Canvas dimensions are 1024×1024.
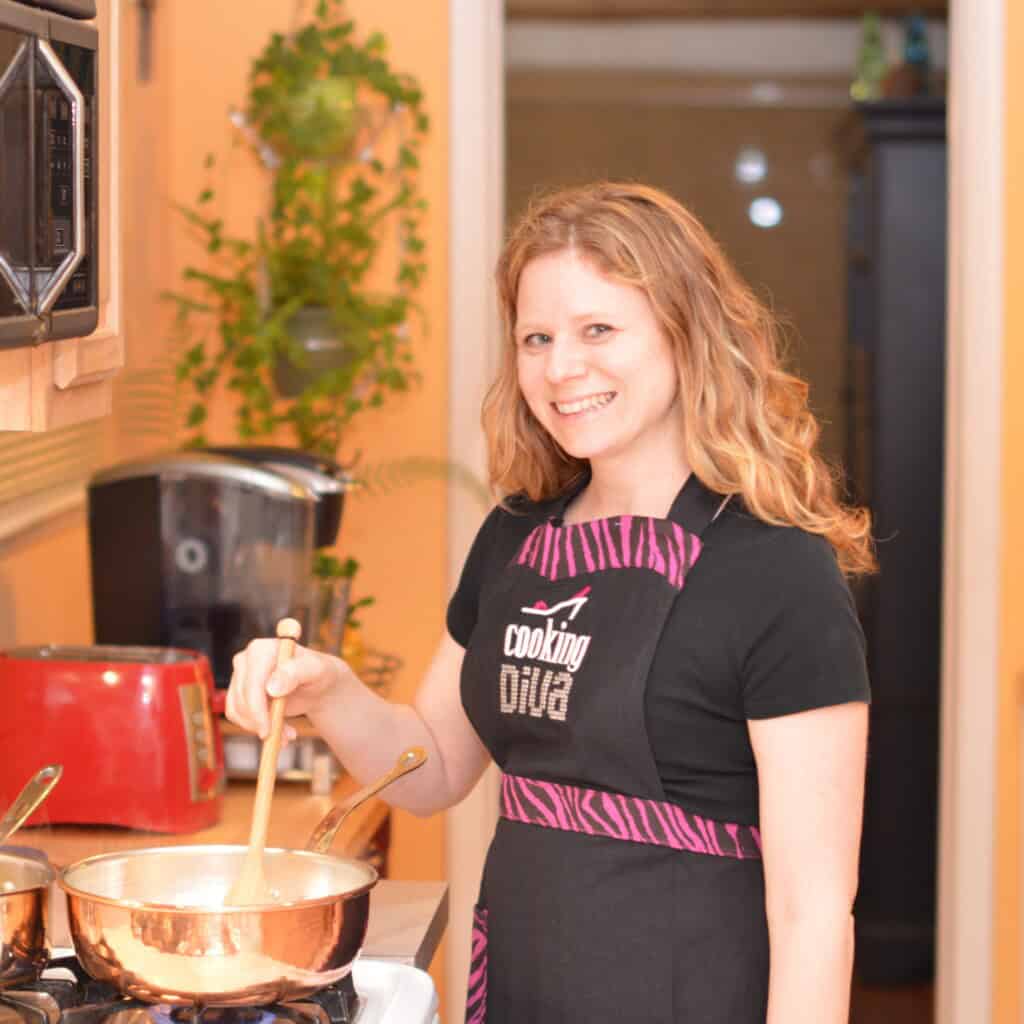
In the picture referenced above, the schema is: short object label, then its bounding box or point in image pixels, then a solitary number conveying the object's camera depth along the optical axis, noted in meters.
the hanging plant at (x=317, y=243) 2.94
